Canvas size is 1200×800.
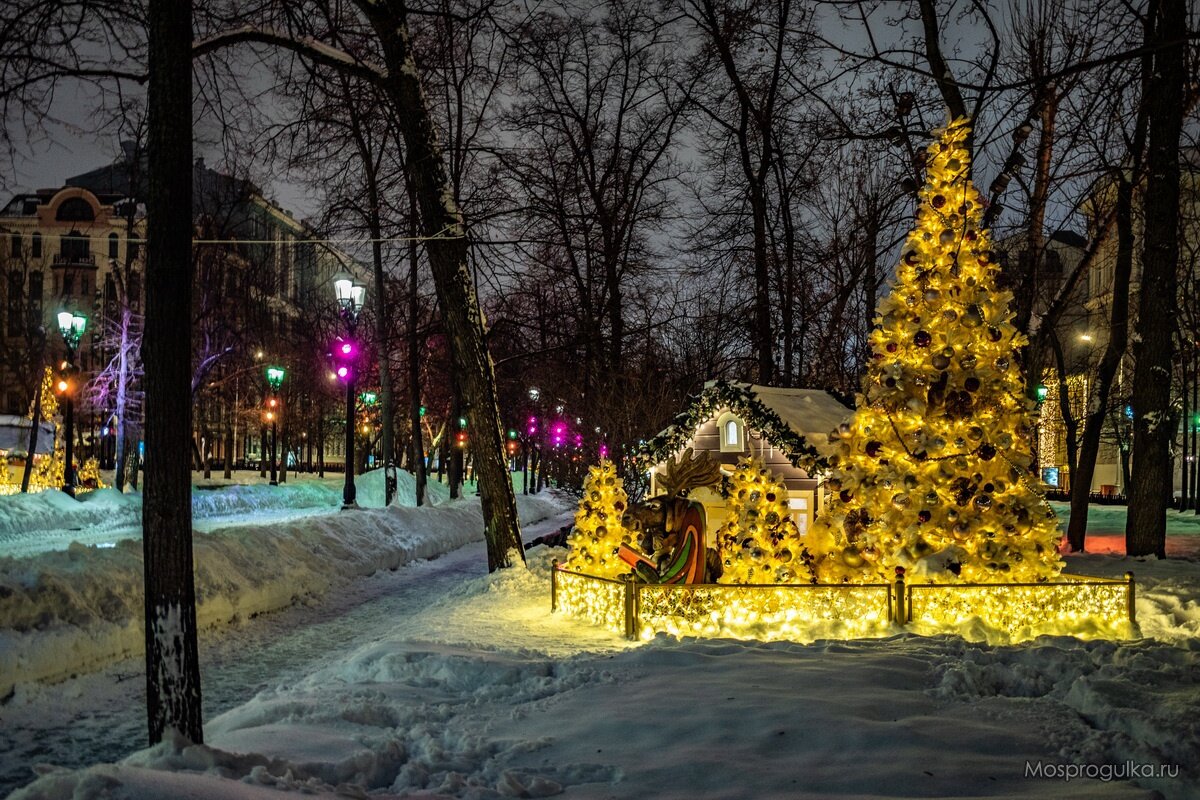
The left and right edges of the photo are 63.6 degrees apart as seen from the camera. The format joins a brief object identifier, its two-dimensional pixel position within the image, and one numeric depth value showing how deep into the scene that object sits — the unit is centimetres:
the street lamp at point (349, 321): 2222
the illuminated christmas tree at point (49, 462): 3238
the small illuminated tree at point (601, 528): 1204
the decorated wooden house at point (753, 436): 1384
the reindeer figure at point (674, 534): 1037
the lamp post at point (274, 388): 3739
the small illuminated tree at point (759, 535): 1067
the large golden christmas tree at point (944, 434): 1027
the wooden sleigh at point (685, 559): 1034
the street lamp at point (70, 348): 2841
